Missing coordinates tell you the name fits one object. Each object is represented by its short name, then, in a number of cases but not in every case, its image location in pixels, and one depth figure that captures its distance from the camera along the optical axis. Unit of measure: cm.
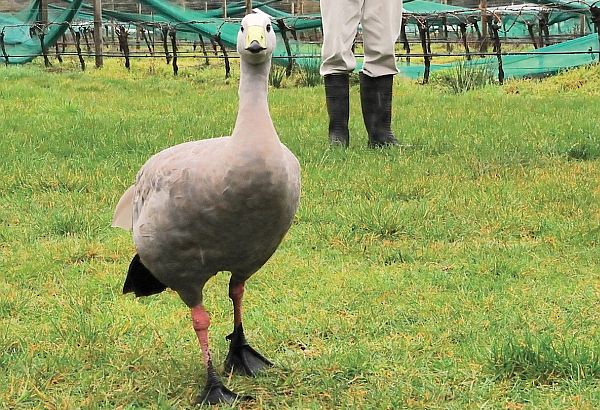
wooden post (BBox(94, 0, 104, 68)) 1465
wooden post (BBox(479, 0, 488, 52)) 1441
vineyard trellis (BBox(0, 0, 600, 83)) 1172
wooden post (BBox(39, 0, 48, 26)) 1680
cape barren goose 221
